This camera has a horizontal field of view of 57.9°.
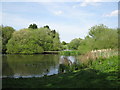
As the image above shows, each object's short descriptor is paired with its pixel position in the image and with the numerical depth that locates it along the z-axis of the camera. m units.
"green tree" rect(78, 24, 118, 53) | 11.15
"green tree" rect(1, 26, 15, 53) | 21.71
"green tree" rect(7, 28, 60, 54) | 21.07
